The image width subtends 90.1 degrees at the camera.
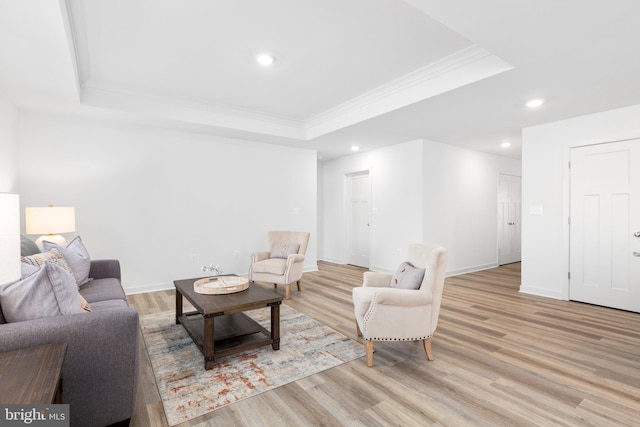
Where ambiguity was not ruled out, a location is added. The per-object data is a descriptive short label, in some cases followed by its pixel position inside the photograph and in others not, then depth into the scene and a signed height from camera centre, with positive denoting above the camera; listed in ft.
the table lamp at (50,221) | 11.05 -0.32
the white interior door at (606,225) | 12.22 -0.63
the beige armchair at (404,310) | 7.88 -2.49
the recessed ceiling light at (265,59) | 10.04 +4.89
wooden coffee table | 7.84 -3.37
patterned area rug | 6.65 -3.87
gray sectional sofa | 4.76 -2.34
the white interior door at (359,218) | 21.79 -0.51
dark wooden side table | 3.24 -1.88
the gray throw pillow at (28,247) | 8.74 -1.01
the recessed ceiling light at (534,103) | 11.53 +3.96
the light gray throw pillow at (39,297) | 5.07 -1.38
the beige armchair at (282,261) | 14.14 -2.32
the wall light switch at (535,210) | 14.93 +0.00
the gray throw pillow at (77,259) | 9.59 -1.48
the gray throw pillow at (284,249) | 15.60 -1.91
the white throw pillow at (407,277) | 8.54 -1.84
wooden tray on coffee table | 9.11 -2.24
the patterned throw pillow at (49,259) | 7.31 -1.17
